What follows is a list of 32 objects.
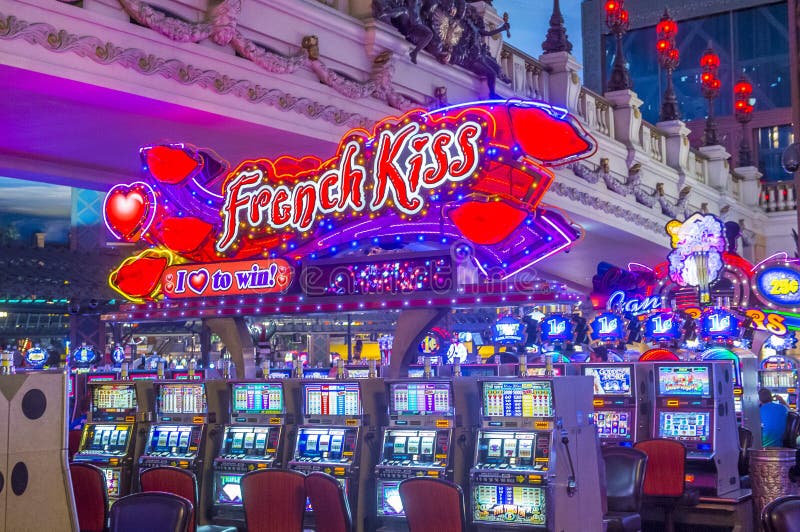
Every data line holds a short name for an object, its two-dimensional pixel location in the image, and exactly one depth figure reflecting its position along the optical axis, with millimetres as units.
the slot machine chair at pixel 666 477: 8469
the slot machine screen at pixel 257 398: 8016
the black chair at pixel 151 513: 5082
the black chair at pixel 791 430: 12305
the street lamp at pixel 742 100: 21172
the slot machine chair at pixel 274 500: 6344
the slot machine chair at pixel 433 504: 5957
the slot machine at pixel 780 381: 16422
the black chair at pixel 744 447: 10135
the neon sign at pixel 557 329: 16719
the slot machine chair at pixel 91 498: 6711
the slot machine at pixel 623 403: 9797
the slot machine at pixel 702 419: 9344
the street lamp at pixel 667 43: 16766
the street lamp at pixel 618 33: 15195
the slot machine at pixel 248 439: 7957
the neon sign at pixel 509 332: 17859
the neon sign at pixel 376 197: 8070
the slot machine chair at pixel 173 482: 6855
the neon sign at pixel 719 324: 13734
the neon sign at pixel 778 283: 11297
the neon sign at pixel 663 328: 14695
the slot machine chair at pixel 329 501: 6164
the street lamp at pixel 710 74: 19234
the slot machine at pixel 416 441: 7129
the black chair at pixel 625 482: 7582
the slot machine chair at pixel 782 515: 4480
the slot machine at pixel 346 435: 7410
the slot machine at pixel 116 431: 8516
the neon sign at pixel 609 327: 16438
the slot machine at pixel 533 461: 6652
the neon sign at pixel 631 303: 16528
